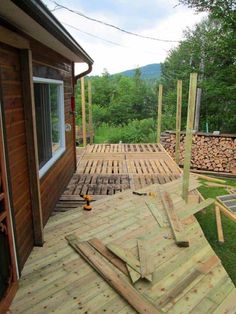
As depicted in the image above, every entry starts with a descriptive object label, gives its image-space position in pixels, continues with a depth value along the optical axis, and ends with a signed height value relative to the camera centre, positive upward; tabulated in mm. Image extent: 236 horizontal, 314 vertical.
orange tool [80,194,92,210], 4059 -1503
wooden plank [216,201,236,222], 5207 -2122
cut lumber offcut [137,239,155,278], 2601 -1567
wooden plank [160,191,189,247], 3147 -1550
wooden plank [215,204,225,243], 4750 -2235
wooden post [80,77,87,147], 8338 -346
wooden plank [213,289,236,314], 2225 -1645
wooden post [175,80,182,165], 7459 -456
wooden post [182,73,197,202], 3814 -471
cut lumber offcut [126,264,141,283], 2491 -1558
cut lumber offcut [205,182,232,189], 7223 -2146
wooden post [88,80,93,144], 9238 -710
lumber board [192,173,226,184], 7516 -2096
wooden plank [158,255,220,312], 2320 -1624
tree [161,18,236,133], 9852 +948
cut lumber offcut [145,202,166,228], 3693 -1570
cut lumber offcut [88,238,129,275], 2697 -1568
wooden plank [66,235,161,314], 2193 -1568
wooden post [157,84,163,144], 8966 -505
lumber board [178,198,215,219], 3952 -1586
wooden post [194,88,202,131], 9875 -298
